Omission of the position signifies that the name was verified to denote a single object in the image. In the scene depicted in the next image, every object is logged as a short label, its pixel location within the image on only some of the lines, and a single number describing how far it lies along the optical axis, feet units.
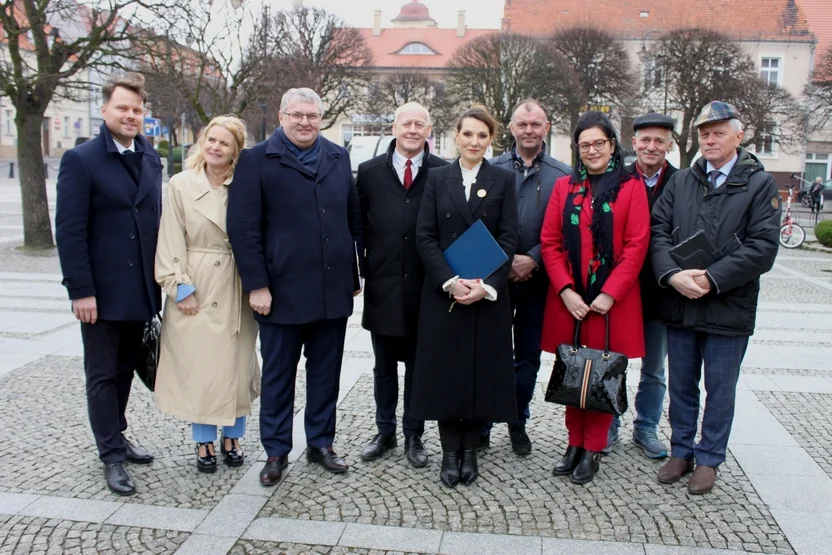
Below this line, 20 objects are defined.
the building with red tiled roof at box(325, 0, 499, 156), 198.59
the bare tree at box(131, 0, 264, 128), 42.32
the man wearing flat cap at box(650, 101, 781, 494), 12.95
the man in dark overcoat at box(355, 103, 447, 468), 14.15
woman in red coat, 13.39
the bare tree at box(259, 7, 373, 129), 126.21
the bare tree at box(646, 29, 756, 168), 99.96
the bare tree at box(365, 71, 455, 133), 141.59
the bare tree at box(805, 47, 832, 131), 73.73
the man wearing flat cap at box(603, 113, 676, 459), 14.40
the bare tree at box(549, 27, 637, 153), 116.06
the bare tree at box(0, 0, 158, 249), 38.70
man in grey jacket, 14.76
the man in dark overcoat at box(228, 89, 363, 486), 13.20
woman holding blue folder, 13.41
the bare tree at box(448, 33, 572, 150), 116.16
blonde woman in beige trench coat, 13.33
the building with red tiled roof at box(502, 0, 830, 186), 155.12
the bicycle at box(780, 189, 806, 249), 57.31
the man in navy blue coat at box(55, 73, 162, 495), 12.70
